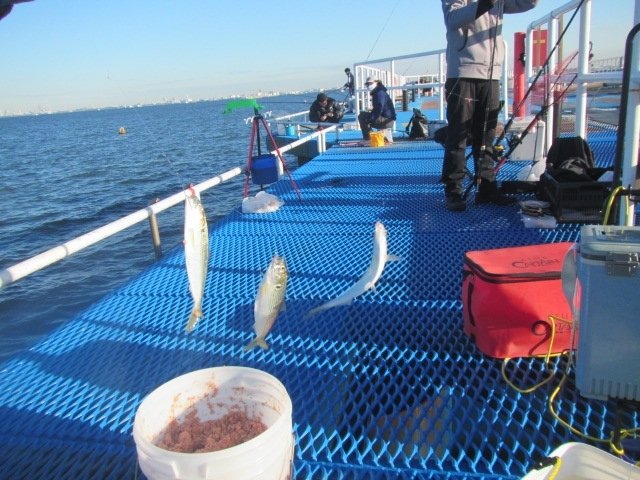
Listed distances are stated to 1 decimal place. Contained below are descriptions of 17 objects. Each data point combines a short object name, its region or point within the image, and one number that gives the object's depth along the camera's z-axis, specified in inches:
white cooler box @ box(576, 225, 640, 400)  70.4
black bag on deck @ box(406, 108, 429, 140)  447.8
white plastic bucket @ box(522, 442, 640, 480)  57.4
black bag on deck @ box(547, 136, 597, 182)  177.3
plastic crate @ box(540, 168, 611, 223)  169.5
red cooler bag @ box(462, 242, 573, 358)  92.5
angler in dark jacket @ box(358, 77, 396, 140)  438.0
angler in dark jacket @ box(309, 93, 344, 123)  594.5
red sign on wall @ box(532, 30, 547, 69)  342.3
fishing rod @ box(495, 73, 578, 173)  216.3
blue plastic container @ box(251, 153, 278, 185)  240.1
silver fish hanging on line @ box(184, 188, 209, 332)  77.1
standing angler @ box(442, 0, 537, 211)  182.7
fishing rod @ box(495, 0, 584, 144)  171.0
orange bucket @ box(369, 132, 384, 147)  426.3
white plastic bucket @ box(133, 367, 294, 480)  52.9
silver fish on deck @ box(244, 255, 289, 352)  86.3
